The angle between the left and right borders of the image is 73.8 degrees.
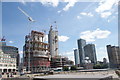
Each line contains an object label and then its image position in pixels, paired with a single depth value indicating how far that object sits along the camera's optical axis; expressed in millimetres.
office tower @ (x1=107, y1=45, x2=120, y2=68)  127757
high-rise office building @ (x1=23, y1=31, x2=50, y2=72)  77746
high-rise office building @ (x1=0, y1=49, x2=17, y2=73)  80742
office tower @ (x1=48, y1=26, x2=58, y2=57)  132826
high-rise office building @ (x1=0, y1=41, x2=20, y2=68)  129054
